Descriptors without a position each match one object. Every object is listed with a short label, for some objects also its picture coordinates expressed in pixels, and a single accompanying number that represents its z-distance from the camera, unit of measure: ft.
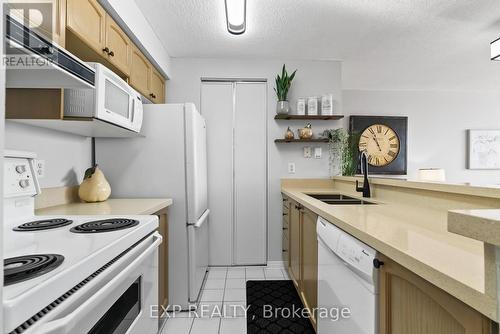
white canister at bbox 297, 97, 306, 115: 9.68
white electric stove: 1.77
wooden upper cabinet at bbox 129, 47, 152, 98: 7.09
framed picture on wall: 14.23
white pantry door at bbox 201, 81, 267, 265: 10.00
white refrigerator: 6.82
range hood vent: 2.81
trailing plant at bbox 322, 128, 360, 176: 9.76
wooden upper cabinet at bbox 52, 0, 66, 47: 4.18
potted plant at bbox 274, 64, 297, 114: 9.53
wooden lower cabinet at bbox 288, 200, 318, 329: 5.45
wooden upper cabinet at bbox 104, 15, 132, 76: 5.74
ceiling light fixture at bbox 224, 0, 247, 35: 6.10
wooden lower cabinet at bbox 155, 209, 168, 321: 6.12
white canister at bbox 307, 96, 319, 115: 9.61
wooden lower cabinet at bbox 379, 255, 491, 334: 1.84
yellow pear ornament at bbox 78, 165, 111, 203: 6.13
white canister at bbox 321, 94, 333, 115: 9.52
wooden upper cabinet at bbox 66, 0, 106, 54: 4.53
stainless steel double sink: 6.64
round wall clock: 13.91
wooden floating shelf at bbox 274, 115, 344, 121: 9.53
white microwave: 4.52
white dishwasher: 3.01
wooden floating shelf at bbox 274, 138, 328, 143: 9.67
